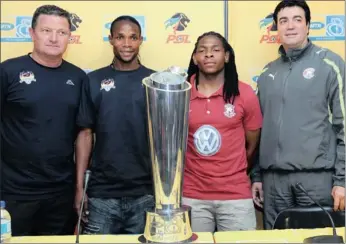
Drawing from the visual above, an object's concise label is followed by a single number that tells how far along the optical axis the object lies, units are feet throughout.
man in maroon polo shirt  5.62
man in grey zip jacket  5.98
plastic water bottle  4.11
